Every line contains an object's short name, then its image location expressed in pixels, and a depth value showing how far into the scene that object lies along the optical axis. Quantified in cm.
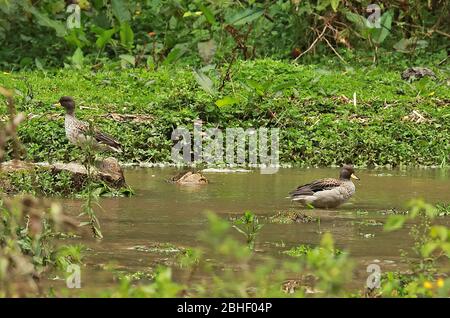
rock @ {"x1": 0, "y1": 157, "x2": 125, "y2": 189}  2077
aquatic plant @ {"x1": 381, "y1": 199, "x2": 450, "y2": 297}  1087
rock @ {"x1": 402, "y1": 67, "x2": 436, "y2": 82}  3020
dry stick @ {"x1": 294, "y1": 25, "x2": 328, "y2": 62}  3206
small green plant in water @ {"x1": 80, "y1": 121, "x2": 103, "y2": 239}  1595
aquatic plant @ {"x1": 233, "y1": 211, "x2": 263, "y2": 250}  1570
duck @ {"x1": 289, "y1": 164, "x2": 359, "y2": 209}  1994
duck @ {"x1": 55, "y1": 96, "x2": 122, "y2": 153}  2333
